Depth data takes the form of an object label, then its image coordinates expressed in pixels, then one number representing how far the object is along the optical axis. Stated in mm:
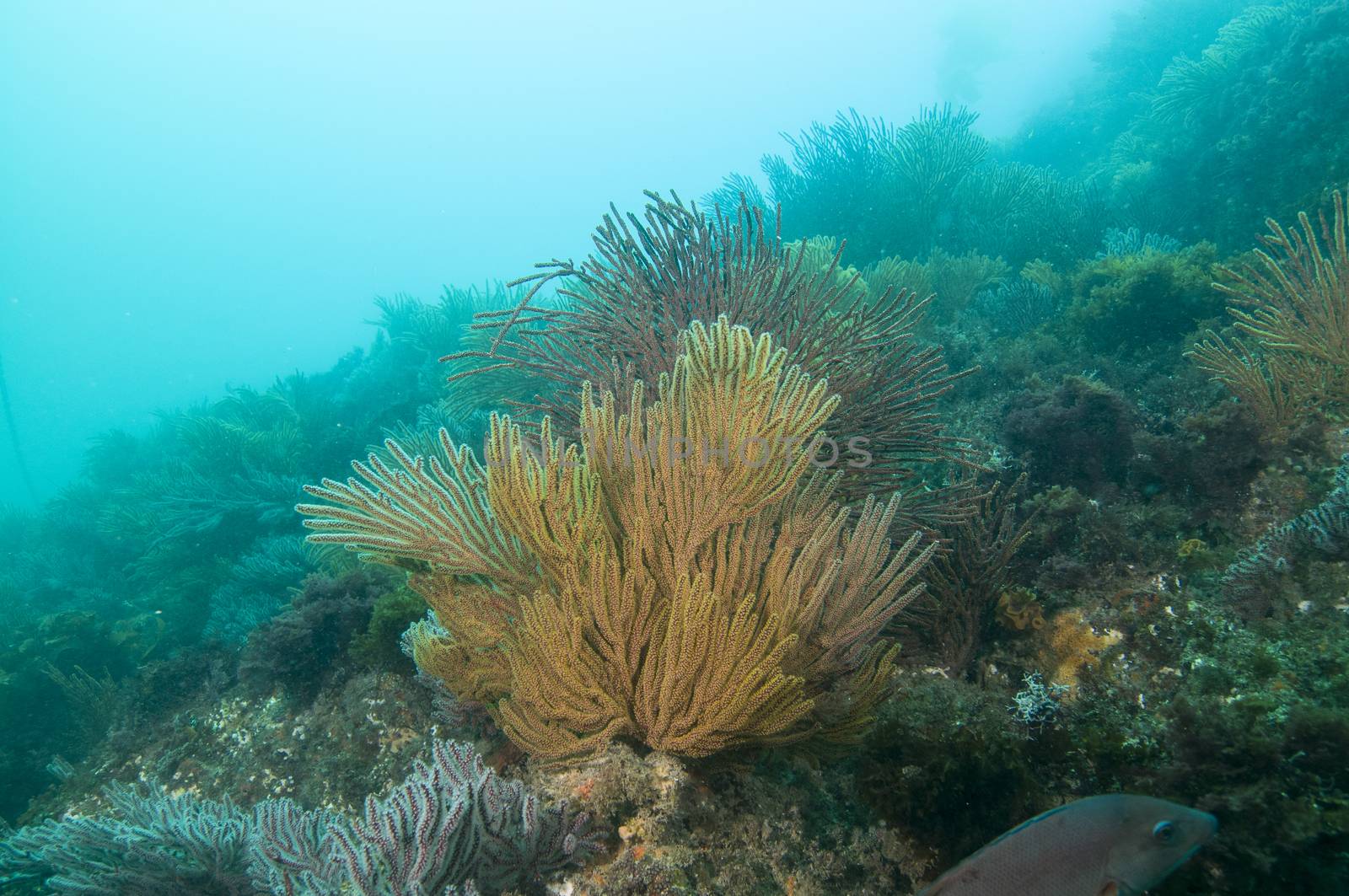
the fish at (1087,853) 1432
